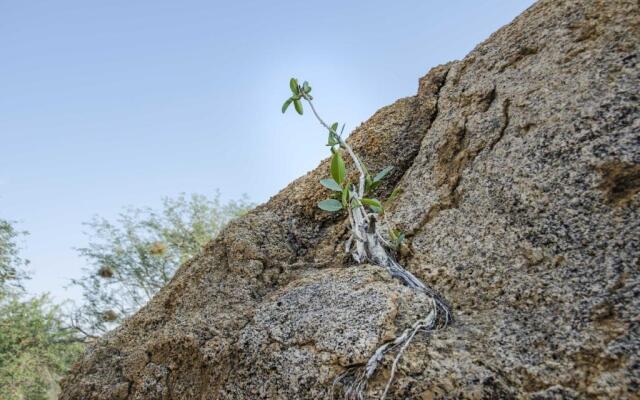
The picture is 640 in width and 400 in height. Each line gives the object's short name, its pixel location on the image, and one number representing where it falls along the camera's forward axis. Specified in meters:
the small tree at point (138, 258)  11.65
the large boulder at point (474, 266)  1.18
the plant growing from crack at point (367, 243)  1.24
